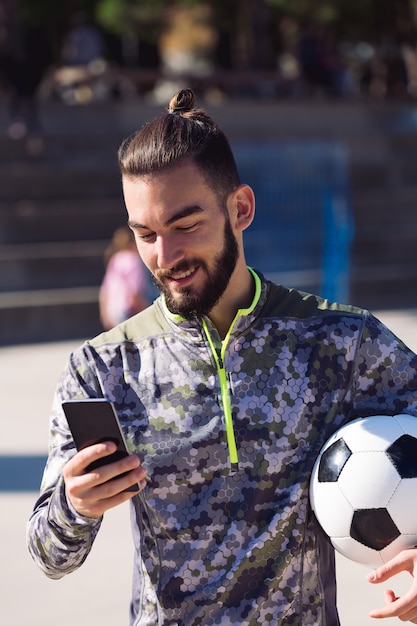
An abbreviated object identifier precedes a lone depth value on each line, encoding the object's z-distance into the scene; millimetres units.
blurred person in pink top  7066
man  1975
